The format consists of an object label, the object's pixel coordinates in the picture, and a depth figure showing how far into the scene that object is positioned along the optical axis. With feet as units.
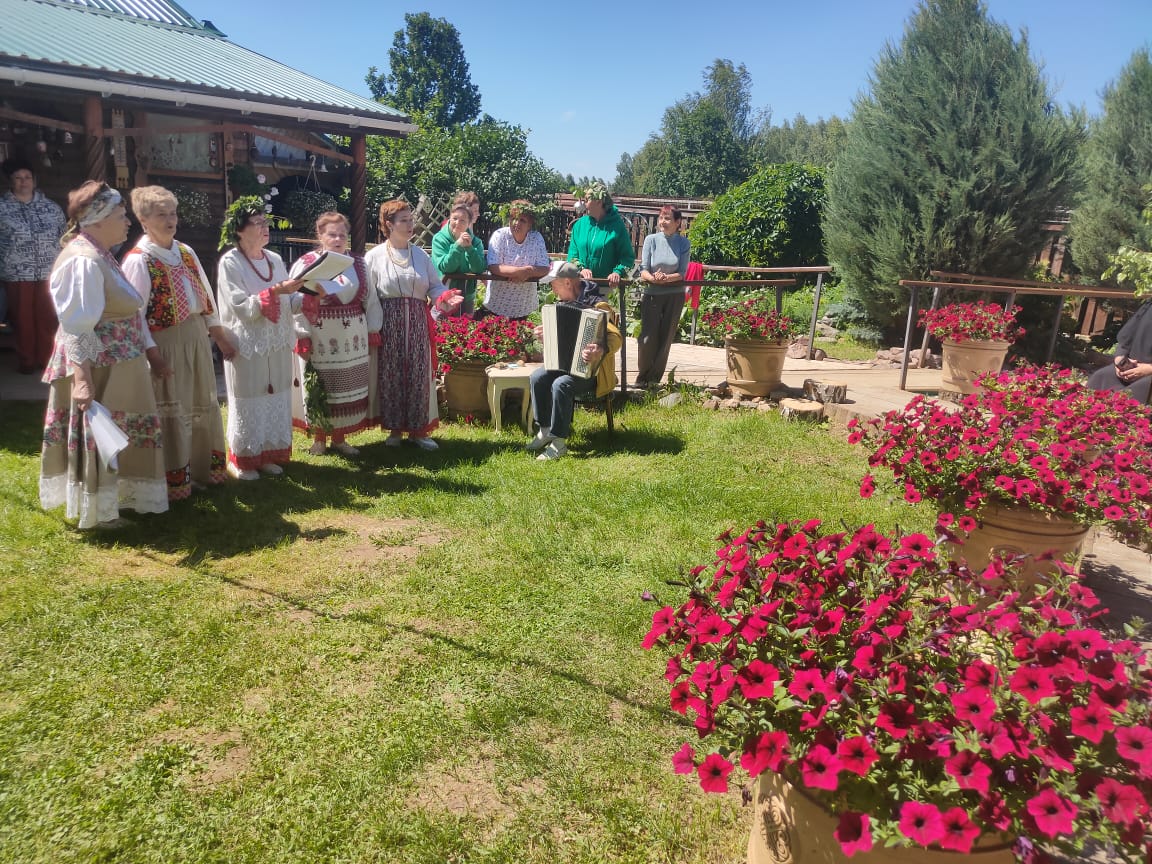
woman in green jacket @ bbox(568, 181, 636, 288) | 22.26
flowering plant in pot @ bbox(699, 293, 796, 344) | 23.38
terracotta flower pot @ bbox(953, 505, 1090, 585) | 10.26
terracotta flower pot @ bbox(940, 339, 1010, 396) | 25.66
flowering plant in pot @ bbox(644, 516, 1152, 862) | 4.89
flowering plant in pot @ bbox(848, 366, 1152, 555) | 9.81
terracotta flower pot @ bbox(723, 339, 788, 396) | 23.50
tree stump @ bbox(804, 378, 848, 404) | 22.80
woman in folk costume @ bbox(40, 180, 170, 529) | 12.44
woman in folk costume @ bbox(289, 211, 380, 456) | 17.40
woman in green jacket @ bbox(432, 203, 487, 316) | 22.40
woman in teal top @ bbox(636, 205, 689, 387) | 24.04
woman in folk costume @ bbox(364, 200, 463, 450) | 18.26
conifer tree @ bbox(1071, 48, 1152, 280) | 40.47
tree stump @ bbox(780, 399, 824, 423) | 22.04
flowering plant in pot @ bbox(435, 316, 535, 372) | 21.84
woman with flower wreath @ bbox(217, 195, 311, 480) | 15.60
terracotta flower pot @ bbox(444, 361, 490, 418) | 21.95
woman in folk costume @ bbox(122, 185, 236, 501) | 13.79
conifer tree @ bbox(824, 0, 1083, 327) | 34.65
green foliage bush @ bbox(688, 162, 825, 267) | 51.39
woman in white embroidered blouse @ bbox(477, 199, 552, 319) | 22.67
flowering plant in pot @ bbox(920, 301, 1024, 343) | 25.71
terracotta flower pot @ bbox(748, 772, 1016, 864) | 5.40
